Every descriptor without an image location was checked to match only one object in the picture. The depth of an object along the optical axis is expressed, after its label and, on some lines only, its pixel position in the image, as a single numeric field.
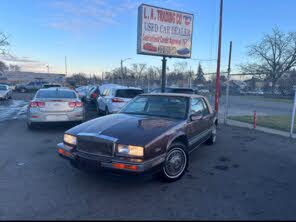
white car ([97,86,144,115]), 9.32
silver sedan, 7.14
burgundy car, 3.12
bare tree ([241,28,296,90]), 45.62
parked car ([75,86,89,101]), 19.75
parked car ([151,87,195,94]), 11.81
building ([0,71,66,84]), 64.63
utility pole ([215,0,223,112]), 10.24
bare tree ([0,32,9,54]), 36.34
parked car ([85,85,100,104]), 16.34
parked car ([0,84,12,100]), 19.34
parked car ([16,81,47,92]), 39.26
